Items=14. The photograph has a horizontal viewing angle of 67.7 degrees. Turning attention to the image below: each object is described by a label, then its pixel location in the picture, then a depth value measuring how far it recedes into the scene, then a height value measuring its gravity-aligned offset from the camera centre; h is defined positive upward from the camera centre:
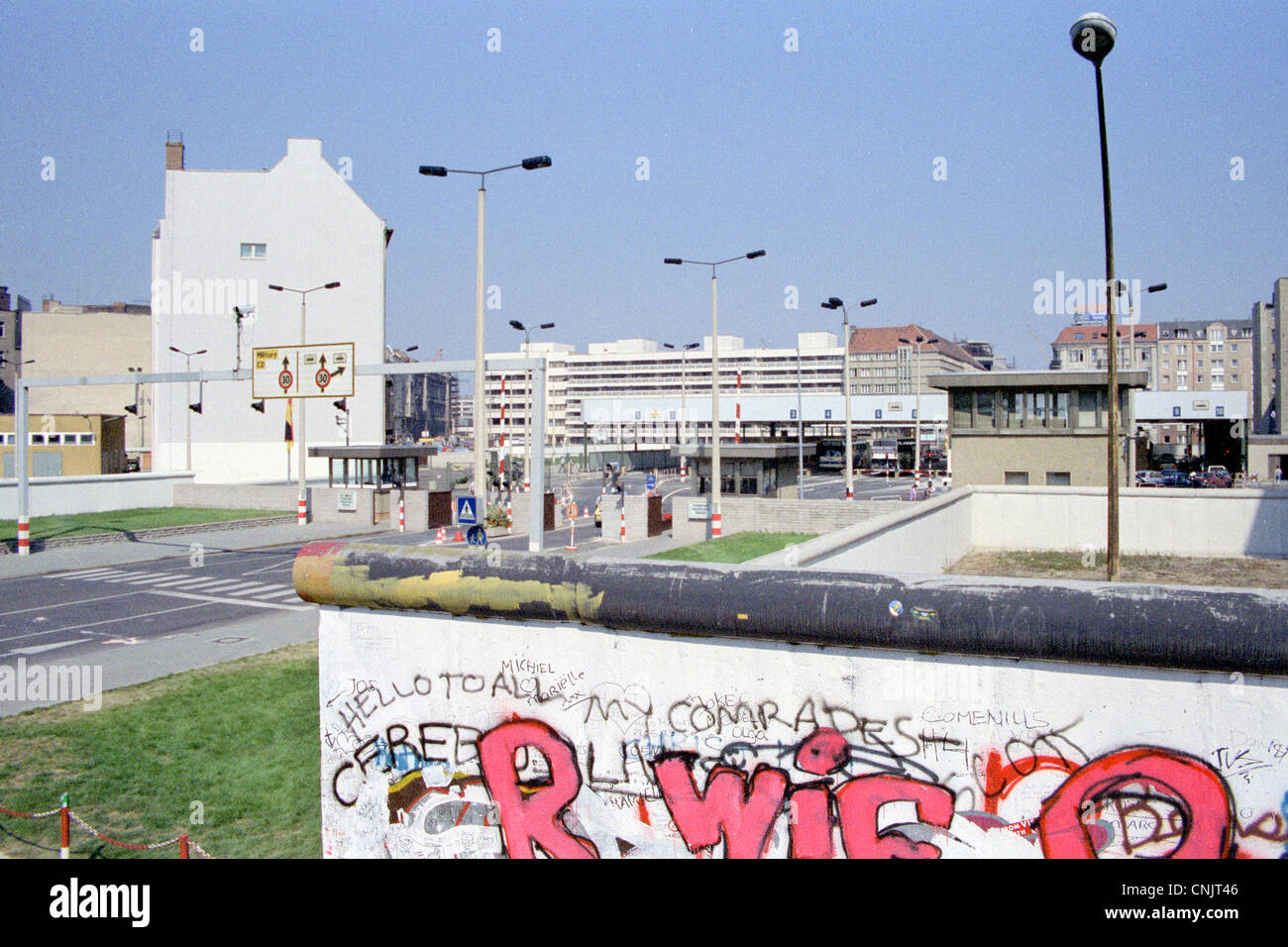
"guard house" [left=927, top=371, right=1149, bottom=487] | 30.88 +1.11
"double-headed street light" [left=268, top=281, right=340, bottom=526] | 35.47 -1.64
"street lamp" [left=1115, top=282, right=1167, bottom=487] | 34.84 +0.77
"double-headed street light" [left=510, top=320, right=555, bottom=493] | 45.31 +6.37
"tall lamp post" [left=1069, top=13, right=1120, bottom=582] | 13.36 +4.48
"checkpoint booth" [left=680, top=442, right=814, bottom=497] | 32.53 -0.20
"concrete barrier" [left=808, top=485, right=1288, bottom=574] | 25.16 -1.66
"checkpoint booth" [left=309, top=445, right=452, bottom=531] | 36.69 -1.07
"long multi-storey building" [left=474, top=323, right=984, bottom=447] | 159.38 +16.22
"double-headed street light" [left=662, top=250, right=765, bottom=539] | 27.61 +1.07
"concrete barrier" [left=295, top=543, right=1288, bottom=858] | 4.13 -1.27
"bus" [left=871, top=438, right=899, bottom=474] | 79.88 +0.36
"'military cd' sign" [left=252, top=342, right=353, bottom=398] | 18.61 +1.84
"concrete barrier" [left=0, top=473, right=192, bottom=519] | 35.41 -1.12
